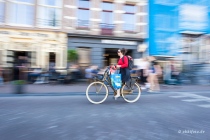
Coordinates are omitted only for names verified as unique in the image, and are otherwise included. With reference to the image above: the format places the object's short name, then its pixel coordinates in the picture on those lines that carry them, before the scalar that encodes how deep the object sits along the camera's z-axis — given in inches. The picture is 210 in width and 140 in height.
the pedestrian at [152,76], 343.4
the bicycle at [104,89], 215.6
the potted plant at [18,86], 280.8
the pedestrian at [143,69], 393.1
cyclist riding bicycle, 221.5
